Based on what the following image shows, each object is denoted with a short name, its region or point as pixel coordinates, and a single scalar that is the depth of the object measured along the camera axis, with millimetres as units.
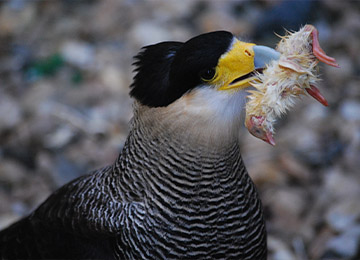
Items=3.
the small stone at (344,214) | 7016
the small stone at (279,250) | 7098
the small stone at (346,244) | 6738
